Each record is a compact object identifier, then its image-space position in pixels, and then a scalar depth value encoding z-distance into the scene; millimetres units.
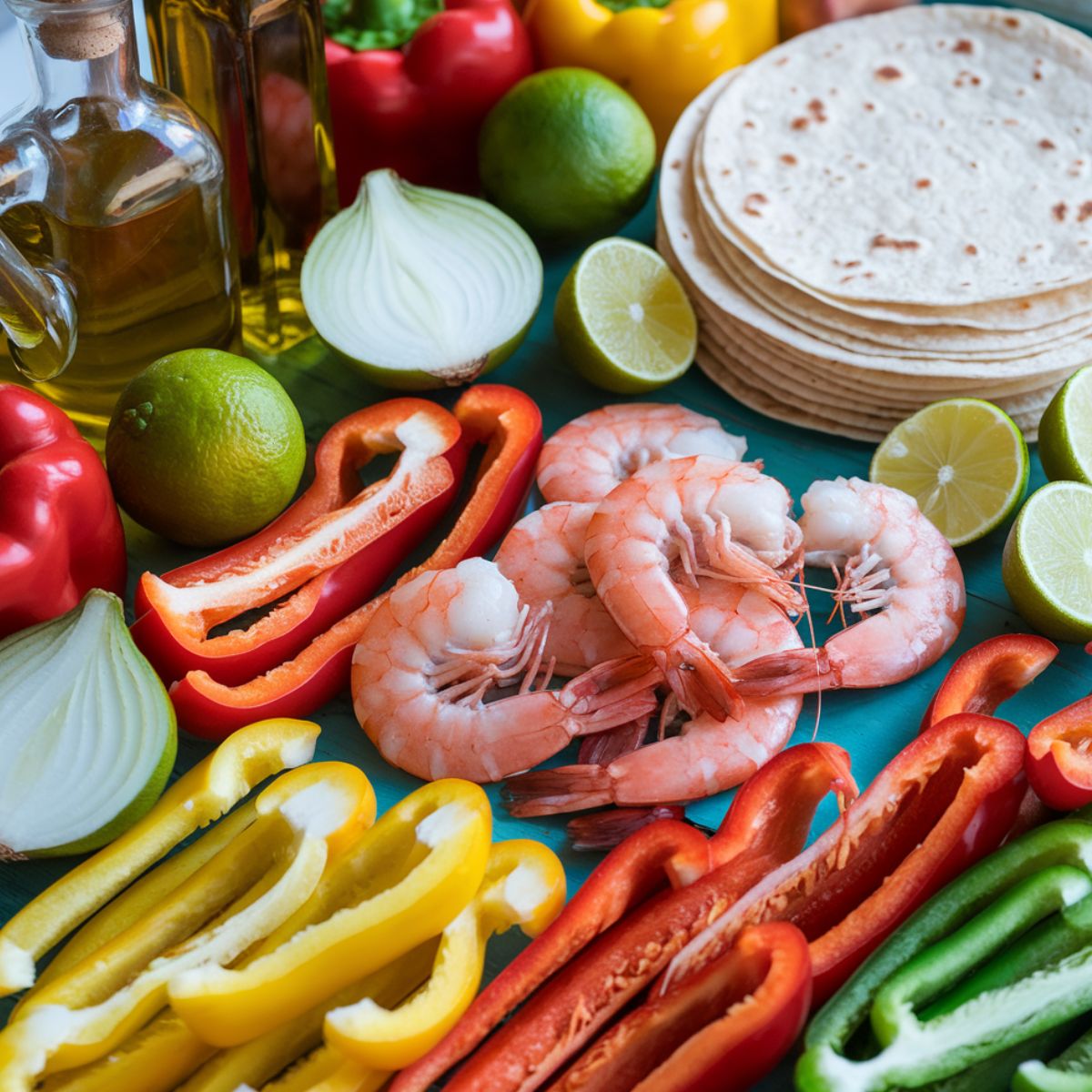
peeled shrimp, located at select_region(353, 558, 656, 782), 609
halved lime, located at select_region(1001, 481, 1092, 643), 641
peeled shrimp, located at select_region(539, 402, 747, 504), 678
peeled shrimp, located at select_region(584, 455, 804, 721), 614
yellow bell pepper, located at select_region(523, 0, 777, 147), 781
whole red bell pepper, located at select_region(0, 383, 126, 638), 602
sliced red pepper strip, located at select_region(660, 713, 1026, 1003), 560
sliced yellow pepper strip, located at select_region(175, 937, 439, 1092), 544
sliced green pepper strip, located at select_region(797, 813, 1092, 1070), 544
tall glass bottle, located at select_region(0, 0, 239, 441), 630
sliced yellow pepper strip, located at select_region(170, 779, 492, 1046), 537
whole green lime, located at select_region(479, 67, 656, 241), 737
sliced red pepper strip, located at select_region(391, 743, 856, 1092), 547
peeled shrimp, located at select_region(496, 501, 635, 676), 637
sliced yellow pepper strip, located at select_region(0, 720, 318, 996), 564
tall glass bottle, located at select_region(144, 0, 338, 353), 685
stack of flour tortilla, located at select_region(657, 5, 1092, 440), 692
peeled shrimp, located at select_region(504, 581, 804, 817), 603
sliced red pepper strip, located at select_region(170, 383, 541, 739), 618
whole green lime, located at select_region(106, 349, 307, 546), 645
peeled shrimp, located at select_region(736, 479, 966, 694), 631
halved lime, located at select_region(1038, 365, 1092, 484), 665
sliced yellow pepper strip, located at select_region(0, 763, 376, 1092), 539
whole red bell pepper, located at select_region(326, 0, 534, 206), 764
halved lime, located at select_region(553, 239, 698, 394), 710
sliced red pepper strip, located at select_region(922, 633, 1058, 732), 625
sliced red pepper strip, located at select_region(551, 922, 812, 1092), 529
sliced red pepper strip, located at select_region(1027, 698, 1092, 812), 582
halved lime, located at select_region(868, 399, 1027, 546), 669
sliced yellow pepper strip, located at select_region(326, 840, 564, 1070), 534
